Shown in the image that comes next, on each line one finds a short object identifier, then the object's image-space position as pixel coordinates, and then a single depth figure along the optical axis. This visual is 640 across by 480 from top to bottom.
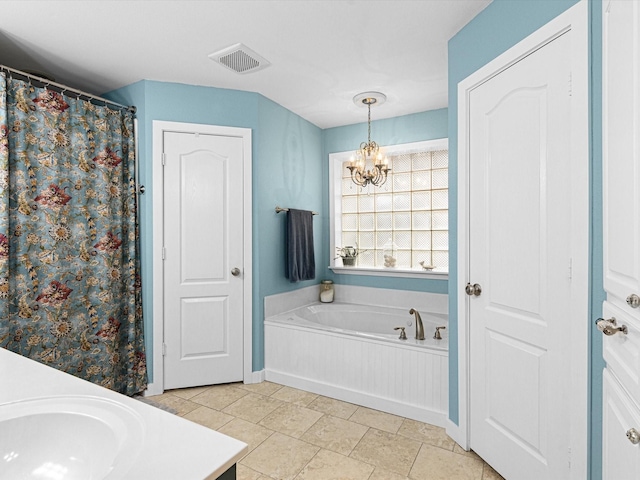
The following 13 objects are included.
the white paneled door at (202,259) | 2.89
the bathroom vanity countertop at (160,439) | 0.64
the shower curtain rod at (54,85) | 2.27
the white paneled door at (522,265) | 1.54
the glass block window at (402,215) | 3.66
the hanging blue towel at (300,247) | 3.39
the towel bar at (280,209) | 3.33
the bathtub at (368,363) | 2.42
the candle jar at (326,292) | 3.84
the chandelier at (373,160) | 3.17
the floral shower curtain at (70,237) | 2.25
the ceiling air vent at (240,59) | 2.40
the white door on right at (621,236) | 0.94
